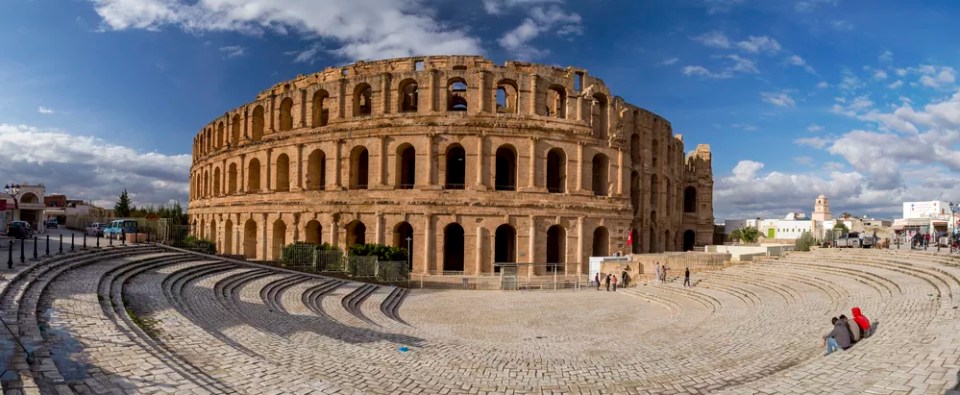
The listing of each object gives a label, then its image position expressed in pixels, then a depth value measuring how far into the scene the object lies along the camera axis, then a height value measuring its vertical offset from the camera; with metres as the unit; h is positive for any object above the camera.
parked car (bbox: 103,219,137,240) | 26.84 -0.82
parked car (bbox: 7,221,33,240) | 23.54 -0.88
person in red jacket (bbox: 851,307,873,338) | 9.86 -2.11
